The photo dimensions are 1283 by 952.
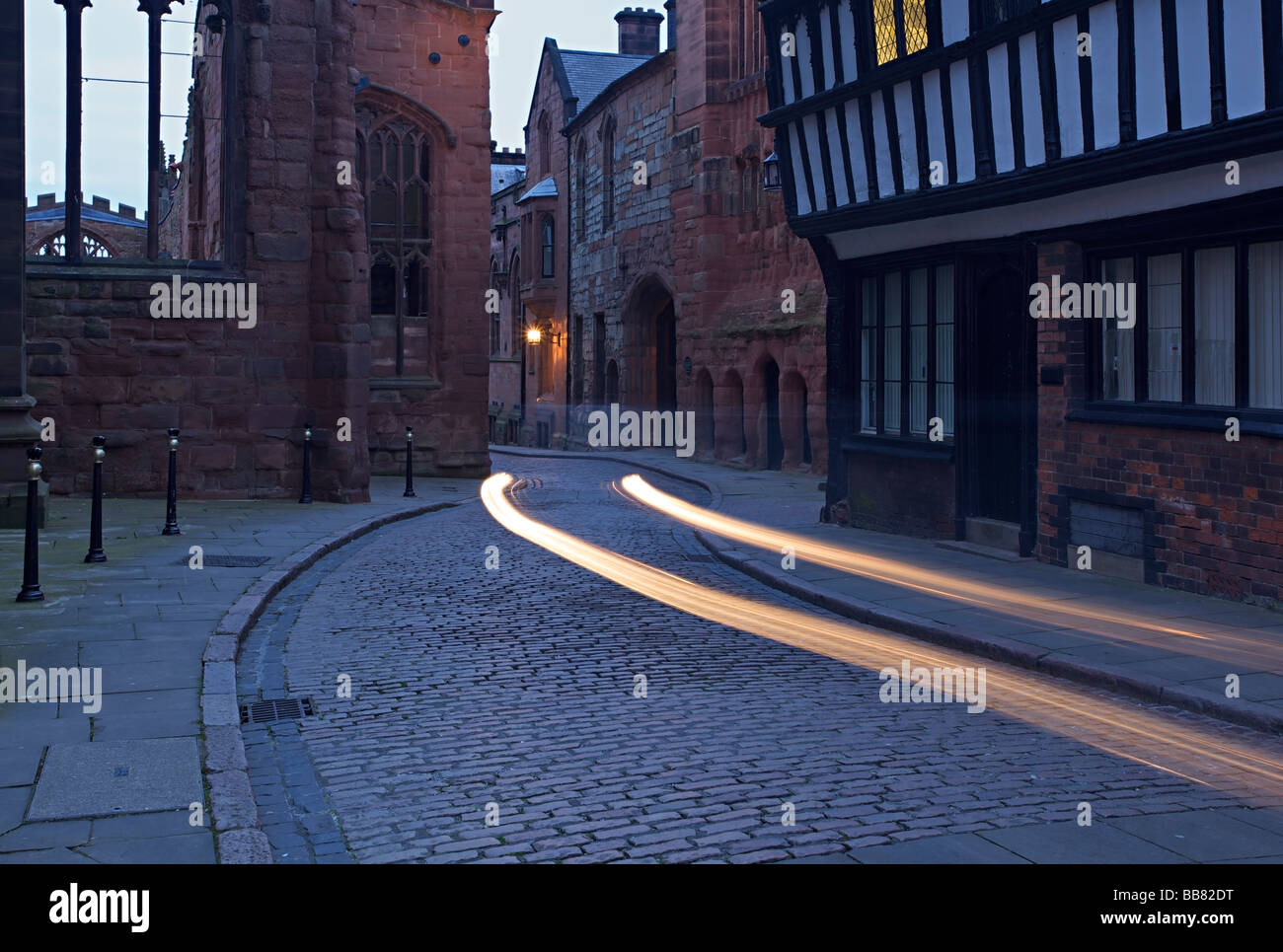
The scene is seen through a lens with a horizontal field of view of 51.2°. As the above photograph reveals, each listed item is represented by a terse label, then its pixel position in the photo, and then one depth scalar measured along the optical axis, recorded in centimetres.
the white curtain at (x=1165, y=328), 1109
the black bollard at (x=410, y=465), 1961
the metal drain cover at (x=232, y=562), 1162
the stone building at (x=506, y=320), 5125
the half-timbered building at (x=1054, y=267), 1002
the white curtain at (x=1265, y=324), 999
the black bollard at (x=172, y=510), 1356
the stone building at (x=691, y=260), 2650
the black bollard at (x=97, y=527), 1127
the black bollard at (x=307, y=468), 1686
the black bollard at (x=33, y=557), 938
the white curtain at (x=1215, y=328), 1048
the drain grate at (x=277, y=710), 692
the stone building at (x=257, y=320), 1645
